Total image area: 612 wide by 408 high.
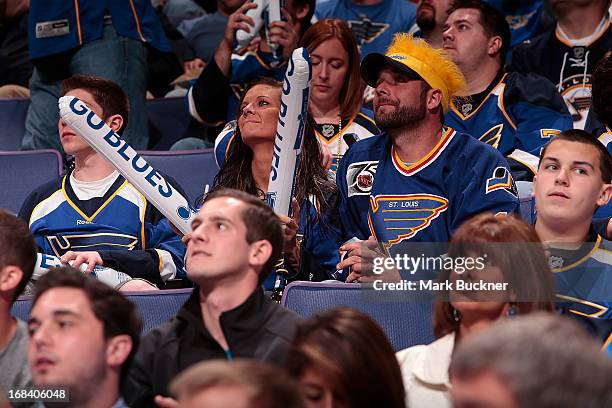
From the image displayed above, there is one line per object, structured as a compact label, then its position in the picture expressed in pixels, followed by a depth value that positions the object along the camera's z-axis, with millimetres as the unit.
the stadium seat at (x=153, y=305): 4882
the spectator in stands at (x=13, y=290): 4119
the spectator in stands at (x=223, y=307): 4163
